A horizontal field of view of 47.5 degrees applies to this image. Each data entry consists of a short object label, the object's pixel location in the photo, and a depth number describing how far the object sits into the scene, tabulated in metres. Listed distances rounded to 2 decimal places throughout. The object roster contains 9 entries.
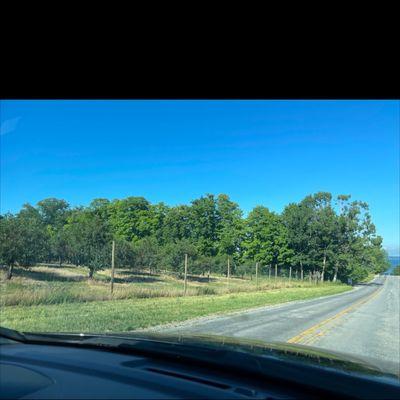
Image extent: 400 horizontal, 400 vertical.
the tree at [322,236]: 68.81
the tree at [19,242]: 20.78
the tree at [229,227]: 66.12
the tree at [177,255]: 35.50
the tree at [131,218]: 63.06
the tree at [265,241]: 64.62
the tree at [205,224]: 65.94
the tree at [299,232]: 67.38
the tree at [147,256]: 33.38
